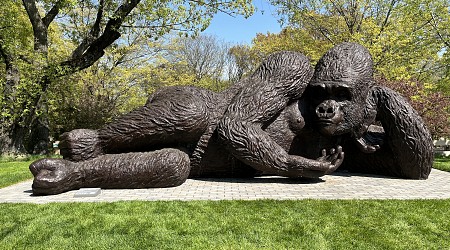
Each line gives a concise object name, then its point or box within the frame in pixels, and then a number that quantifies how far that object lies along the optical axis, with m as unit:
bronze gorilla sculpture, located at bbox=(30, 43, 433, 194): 5.12
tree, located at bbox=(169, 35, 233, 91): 28.14
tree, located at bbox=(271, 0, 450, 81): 14.41
